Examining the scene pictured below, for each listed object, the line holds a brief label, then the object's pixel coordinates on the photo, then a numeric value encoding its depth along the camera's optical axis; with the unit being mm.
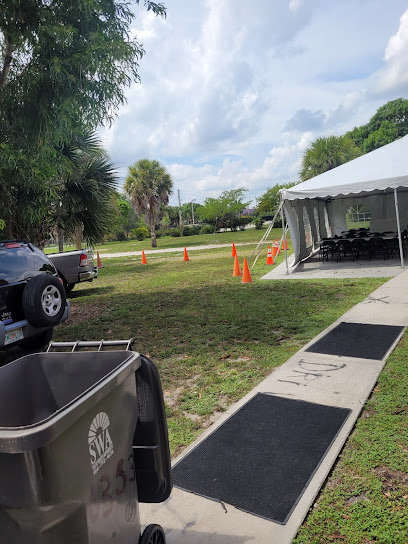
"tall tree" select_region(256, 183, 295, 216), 52156
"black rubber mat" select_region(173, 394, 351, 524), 2684
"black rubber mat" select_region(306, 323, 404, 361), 5160
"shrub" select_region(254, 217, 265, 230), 50259
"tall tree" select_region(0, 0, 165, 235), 7648
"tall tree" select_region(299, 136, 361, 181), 34847
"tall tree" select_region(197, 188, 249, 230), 51781
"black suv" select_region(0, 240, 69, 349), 5168
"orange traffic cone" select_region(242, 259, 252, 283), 11281
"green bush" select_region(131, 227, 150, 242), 53362
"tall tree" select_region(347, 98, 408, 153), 55000
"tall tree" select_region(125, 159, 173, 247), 32688
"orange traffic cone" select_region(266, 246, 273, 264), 15066
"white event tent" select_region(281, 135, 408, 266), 11859
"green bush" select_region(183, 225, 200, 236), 51188
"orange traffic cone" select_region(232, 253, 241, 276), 12478
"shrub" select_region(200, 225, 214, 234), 51594
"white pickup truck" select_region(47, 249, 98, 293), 10938
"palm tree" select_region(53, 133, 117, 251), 12938
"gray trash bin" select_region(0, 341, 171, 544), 1277
